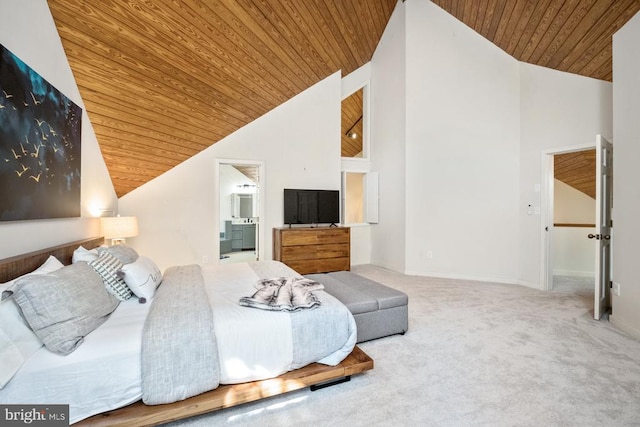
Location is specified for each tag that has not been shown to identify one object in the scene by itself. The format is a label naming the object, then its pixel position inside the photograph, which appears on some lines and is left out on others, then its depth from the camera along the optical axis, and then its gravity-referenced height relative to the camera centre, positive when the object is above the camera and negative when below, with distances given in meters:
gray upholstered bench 2.37 -0.84
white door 2.84 -0.12
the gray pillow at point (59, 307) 1.32 -0.50
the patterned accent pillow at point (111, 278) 1.97 -0.48
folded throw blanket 1.81 -0.60
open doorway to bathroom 6.80 -0.07
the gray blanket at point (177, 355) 1.39 -0.75
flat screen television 4.89 +0.10
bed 1.28 -0.80
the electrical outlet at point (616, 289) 2.74 -0.76
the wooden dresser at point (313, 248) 4.49 -0.61
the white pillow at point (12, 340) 1.18 -0.59
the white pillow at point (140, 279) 1.99 -0.50
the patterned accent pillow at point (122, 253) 2.37 -0.38
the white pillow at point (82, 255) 2.12 -0.35
